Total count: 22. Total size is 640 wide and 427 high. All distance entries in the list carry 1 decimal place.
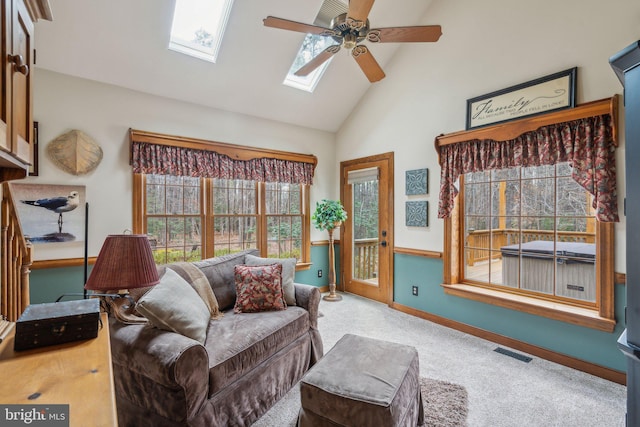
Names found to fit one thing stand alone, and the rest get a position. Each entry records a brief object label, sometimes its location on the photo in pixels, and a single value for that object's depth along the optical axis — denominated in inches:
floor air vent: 113.8
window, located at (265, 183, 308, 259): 185.3
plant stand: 190.9
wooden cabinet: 38.4
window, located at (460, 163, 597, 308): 113.7
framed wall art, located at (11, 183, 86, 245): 114.5
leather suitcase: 47.2
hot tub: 112.3
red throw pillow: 105.5
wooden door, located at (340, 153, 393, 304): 176.1
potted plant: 182.7
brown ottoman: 60.4
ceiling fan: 89.9
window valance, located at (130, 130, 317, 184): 138.5
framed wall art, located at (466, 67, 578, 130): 108.9
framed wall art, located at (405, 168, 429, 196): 154.5
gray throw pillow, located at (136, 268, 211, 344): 73.8
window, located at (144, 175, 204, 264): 145.3
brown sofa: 64.9
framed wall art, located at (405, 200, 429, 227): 155.0
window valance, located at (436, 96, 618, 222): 98.7
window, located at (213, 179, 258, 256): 164.7
